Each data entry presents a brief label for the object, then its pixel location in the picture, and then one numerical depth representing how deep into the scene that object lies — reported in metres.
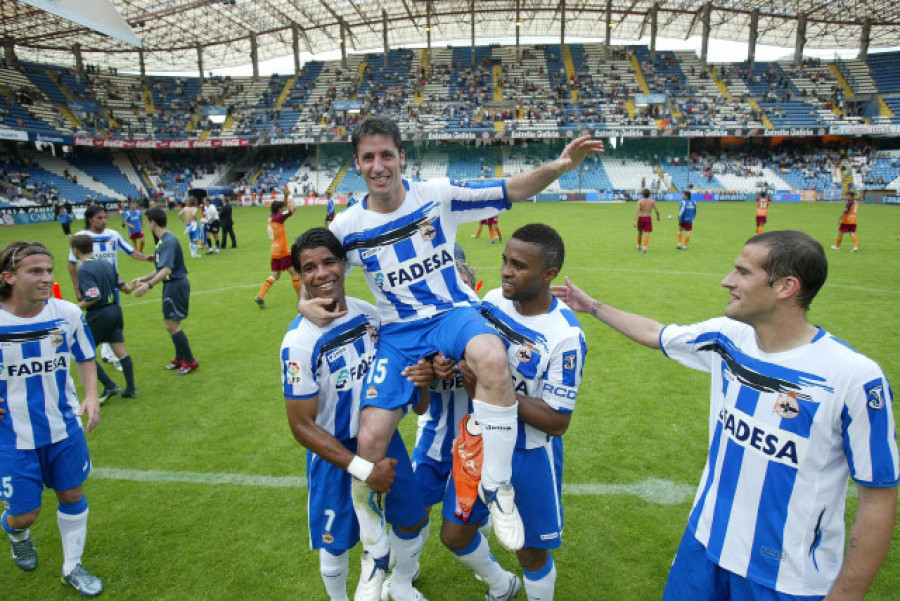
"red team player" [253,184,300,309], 12.33
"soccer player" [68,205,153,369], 8.59
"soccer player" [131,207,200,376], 8.09
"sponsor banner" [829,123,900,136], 44.28
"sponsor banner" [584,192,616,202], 43.12
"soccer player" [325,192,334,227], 22.19
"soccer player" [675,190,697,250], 17.88
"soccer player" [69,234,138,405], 7.22
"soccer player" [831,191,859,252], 16.36
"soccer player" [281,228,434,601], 3.08
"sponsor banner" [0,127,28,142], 38.78
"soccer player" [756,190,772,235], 19.61
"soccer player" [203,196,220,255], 20.28
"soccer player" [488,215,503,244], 20.08
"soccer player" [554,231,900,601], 2.04
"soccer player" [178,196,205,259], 18.17
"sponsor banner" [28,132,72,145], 40.82
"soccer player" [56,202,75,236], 24.46
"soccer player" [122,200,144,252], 19.08
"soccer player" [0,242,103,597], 3.72
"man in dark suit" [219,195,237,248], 20.36
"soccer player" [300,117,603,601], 3.13
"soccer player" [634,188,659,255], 17.22
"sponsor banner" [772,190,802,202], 39.50
